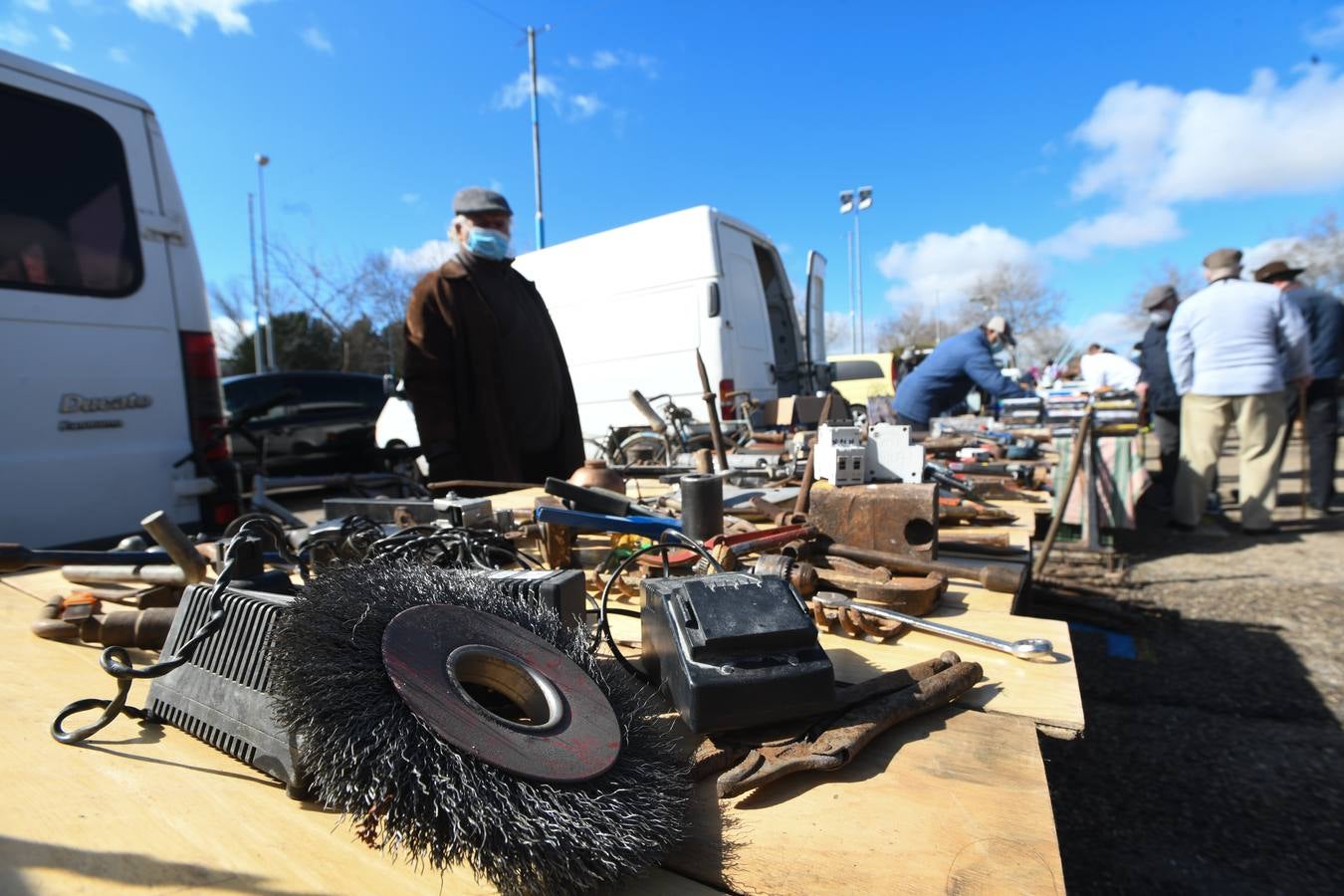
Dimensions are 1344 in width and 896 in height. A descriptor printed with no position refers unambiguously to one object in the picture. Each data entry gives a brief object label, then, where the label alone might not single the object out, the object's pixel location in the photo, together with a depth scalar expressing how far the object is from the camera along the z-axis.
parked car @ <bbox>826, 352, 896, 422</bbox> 12.75
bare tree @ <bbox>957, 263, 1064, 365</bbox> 39.38
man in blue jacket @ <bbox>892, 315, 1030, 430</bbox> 4.86
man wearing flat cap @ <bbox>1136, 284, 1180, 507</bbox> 5.90
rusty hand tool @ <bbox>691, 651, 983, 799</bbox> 0.69
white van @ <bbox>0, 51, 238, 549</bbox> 2.21
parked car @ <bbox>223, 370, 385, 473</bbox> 6.40
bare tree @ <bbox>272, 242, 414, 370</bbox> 25.56
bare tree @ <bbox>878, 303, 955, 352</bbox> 47.12
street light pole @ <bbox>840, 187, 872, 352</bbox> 28.00
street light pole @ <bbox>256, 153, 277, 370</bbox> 23.72
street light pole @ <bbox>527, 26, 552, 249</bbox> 13.67
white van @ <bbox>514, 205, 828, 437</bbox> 6.10
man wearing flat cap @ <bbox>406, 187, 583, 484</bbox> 2.76
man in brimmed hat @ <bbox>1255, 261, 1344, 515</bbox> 5.33
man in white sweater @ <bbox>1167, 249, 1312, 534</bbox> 4.50
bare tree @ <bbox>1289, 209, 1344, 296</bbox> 25.80
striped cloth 3.87
